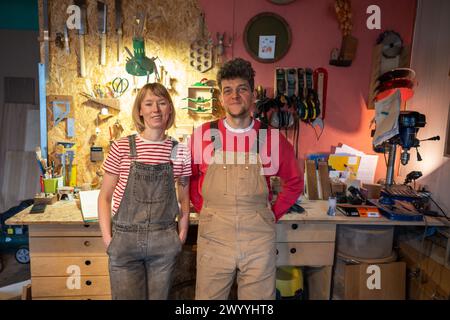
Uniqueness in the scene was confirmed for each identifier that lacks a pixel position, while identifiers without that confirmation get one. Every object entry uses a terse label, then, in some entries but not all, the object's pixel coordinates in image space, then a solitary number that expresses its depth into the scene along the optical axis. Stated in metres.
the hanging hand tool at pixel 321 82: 2.43
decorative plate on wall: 2.36
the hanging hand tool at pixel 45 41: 2.22
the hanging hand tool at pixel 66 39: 2.24
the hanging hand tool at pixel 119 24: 2.25
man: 1.53
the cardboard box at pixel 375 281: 1.99
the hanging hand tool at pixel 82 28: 2.24
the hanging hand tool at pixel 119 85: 2.31
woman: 1.43
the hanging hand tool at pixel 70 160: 2.32
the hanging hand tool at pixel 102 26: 2.24
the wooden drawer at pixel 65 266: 1.82
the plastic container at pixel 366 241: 2.02
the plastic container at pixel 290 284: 2.10
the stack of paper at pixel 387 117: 2.07
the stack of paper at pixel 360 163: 2.54
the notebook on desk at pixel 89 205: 1.78
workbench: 1.80
